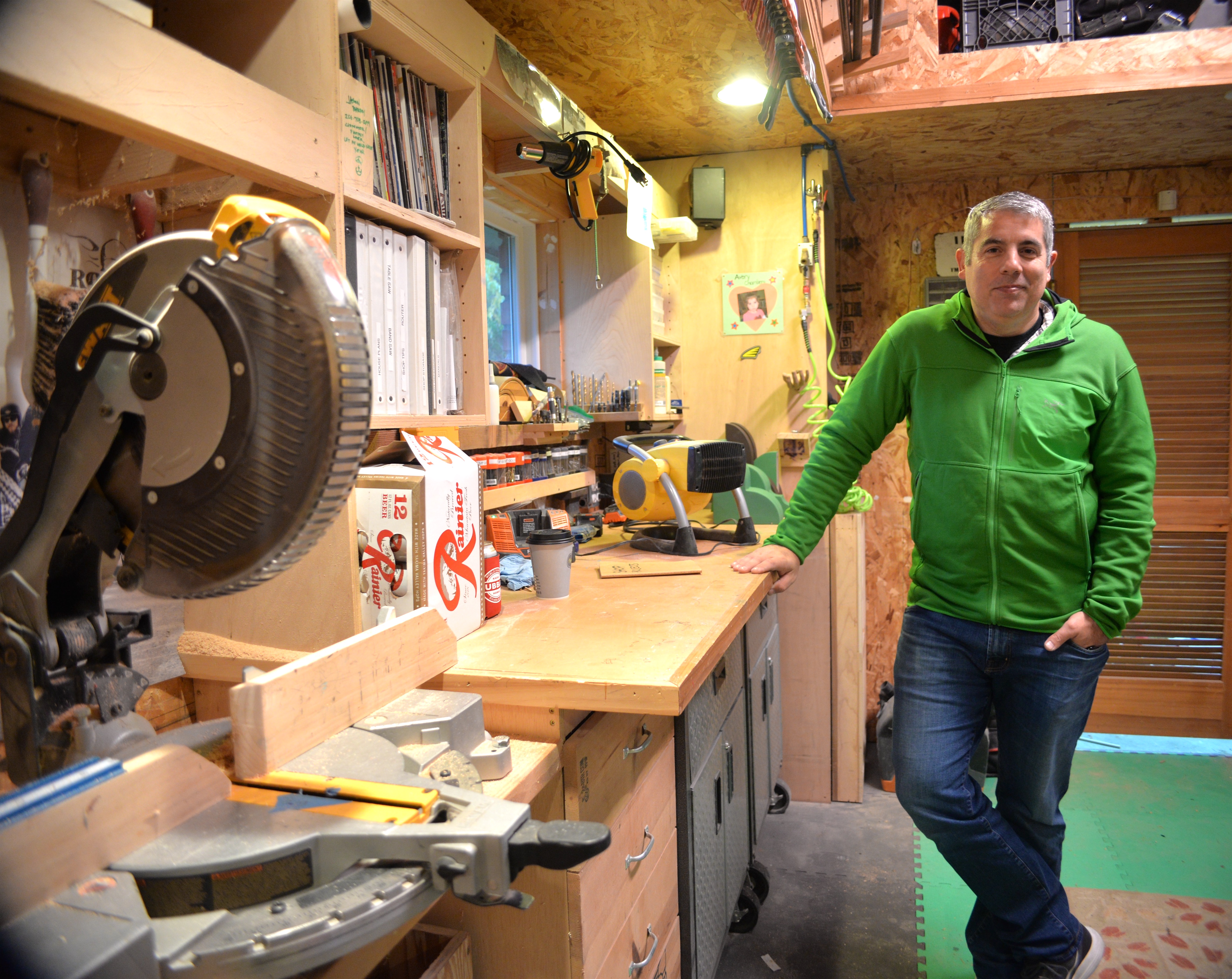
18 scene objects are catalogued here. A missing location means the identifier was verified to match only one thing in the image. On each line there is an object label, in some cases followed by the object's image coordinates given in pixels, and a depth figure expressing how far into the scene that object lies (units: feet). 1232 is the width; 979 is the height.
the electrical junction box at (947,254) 12.05
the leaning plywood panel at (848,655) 9.61
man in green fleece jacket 5.59
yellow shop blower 7.87
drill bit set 9.49
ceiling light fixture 8.71
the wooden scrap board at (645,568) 6.71
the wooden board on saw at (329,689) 2.70
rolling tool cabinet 5.45
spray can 5.30
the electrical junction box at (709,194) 10.77
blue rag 6.35
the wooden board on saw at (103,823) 1.85
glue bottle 10.26
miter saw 2.06
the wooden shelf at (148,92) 2.49
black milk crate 9.22
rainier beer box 4.33
